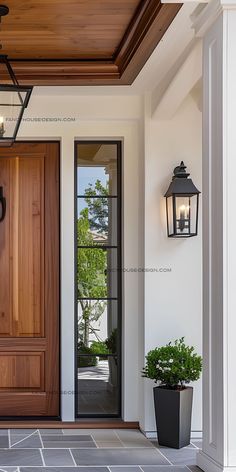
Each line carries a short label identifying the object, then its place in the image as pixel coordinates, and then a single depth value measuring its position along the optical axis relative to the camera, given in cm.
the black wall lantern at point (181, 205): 520
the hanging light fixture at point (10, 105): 380
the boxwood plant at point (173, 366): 495
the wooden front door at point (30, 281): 571
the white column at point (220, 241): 346
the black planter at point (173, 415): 491
